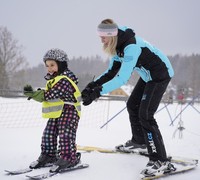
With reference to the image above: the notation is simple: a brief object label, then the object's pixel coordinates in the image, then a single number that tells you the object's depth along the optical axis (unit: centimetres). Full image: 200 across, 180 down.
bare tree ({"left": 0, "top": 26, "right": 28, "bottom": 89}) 3989
